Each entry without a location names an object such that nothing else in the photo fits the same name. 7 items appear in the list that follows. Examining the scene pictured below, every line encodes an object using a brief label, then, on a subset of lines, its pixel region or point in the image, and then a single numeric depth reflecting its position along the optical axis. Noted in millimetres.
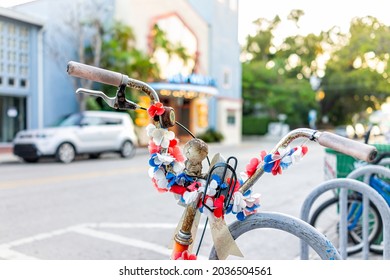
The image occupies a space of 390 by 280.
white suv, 10953
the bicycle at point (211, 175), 1328
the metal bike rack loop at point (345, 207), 1871
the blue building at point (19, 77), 12891
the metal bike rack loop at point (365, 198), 2395
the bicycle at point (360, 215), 3256
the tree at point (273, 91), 21016
